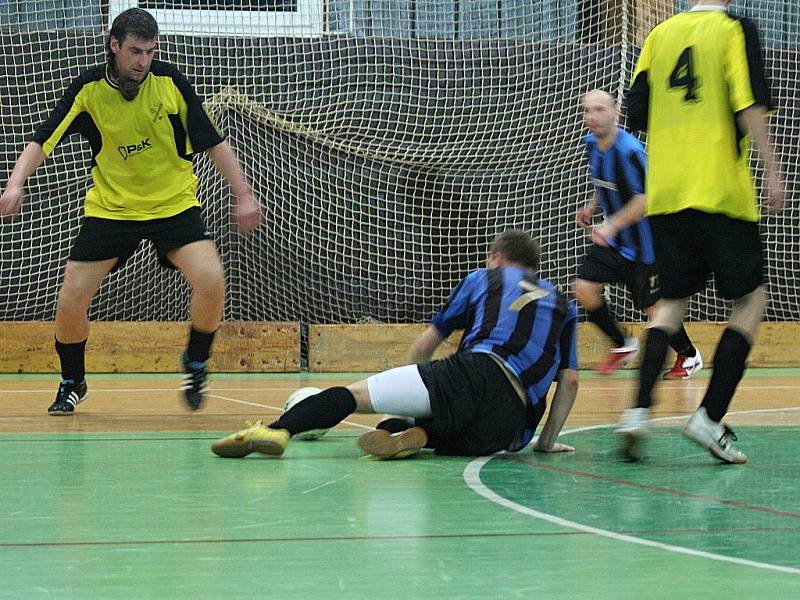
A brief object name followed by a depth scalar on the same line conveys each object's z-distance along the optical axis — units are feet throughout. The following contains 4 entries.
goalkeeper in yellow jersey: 37.88
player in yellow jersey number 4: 27.20
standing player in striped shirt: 48.39
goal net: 69.05
